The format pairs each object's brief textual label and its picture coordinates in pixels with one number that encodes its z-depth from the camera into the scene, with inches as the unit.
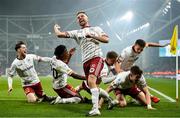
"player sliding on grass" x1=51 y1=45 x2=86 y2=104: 415.1
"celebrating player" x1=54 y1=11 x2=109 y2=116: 338.3
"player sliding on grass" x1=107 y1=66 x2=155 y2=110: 387.0
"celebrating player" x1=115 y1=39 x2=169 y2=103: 403.9
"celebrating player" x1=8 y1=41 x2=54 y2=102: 468.4
